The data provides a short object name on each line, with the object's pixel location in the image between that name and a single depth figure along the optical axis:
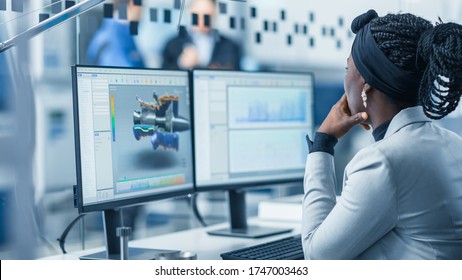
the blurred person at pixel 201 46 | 4.15
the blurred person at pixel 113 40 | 3.85
